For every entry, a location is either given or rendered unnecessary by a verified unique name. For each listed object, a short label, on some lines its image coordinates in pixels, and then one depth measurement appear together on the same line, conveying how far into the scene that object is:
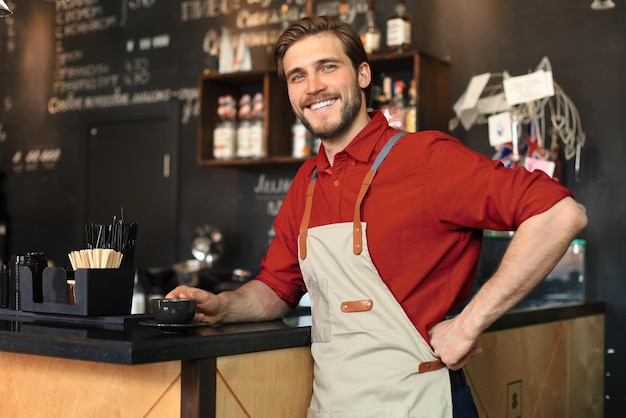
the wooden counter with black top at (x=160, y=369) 1.77
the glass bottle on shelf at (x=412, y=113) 3.94
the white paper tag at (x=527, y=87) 3.71
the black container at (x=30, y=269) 2.22
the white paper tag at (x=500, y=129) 3.72
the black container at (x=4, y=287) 2.33
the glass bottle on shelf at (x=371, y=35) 4.18
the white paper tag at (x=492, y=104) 3.96
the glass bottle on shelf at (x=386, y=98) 4.05
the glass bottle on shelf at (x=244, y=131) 4.60
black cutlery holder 2.06
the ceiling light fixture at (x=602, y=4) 3.79
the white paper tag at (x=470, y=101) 4.03
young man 1.90
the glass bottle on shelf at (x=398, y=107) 3.96
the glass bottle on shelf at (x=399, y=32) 4.09
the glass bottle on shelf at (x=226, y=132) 4.67
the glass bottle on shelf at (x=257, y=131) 4.55
